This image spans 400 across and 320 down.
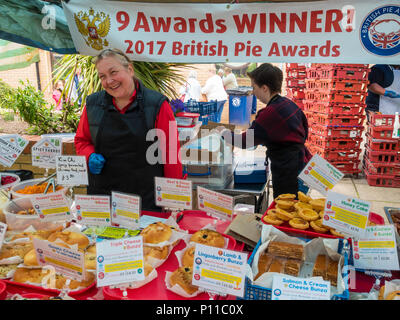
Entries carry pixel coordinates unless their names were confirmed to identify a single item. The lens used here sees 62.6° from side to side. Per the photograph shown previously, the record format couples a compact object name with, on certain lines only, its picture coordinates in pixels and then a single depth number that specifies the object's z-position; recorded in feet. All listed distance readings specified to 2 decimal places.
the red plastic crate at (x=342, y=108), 19.53
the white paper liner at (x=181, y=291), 4.71
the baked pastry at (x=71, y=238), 5.65
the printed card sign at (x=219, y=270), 4.12
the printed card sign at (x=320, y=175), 6.29
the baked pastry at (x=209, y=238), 5.64
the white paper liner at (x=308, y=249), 4.89
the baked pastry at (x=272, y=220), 6.15
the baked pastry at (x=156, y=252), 5.51
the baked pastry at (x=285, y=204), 6.55
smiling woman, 7.77
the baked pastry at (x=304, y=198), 6.73
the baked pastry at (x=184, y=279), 4.74
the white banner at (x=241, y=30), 7.77
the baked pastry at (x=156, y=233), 5.75
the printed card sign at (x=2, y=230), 5.39
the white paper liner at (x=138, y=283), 4.75
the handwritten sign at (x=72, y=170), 6.58
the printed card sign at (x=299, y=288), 3.95
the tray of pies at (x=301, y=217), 5.87
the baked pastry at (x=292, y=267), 4.88
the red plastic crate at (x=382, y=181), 18.53
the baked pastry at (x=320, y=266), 4.88
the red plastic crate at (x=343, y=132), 19.94
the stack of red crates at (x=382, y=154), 18.02
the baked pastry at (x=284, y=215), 6.21
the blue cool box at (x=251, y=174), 10.80
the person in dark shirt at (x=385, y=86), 18.58
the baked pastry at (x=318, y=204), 6.39
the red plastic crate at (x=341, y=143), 20.10
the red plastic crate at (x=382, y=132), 17.94
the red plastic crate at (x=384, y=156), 18.12
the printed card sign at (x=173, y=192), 6.13
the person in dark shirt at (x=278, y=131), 10.23
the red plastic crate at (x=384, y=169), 18.33
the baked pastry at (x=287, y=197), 6.93
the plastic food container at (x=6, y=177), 7.48
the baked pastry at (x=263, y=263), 4.90
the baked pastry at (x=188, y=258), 5.14
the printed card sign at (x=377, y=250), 4.98
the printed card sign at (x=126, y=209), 5.90
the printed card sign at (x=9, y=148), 7.50
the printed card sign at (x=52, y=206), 6.13
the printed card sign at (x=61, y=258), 4.68
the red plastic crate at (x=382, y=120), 17.87
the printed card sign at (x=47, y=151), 7.40
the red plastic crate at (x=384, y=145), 17.99
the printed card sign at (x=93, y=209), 6.00
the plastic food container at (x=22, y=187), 6.76
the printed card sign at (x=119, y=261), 4.37
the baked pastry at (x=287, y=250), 5.16
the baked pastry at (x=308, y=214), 6.10
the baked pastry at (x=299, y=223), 5.96
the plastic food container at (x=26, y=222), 6.40
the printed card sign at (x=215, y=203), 5.98
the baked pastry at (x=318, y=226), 5.83
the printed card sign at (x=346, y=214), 5.13
